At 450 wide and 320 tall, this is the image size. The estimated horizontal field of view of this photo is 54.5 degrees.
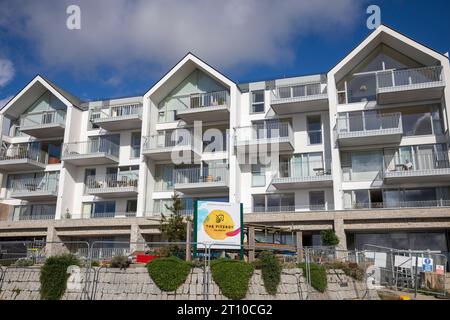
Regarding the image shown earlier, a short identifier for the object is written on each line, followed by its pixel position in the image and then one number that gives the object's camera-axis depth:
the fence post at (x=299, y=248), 16.98
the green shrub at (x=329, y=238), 25.38
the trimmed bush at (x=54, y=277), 14.24
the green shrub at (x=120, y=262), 14.98
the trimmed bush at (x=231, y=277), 13.62
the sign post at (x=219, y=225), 16.47
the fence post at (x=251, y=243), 16.81
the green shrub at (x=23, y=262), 16.69
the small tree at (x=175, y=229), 22.92
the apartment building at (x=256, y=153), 27.00
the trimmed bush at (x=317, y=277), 15.27
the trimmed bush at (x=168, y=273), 14.11
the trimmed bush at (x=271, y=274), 14.23
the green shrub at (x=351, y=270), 17.54
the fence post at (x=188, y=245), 15.48
